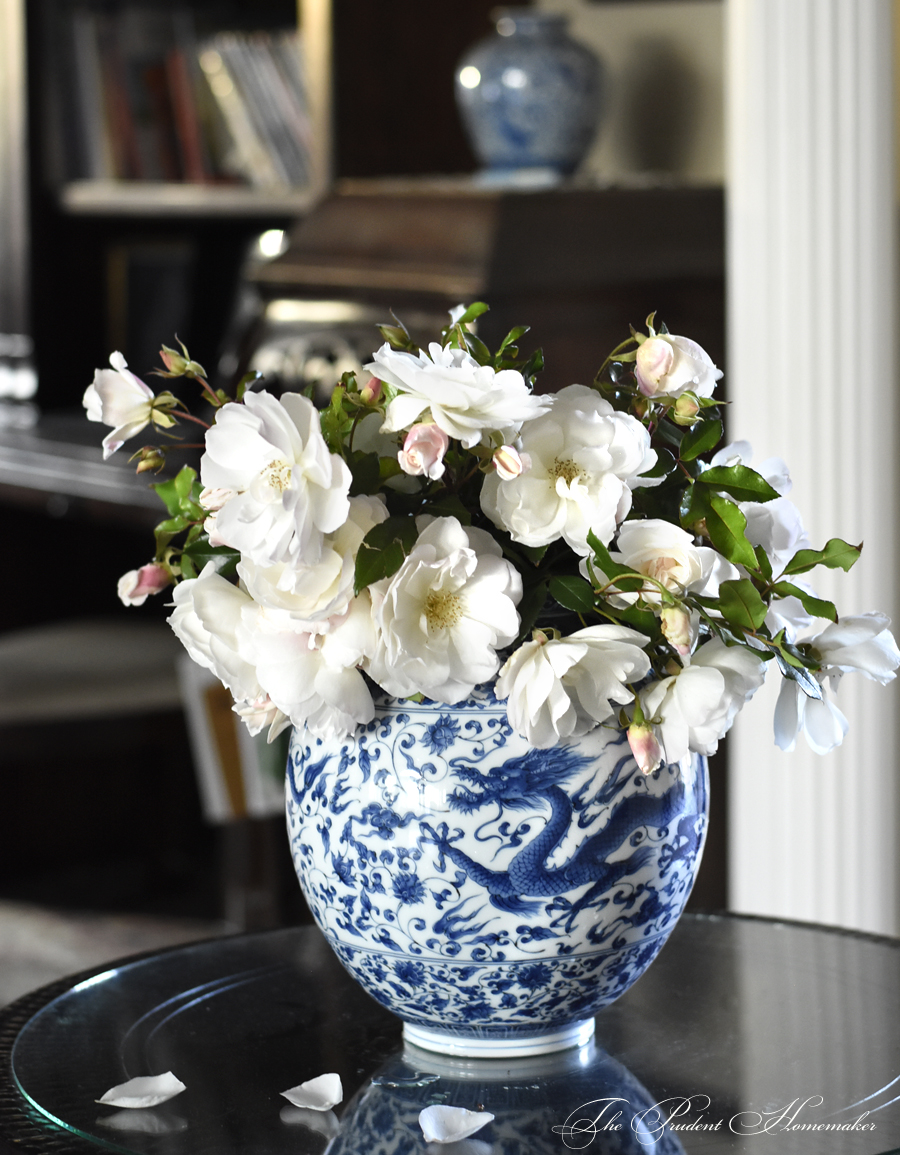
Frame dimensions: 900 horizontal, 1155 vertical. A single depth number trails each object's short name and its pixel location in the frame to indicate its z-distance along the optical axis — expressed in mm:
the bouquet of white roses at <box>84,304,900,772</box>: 1269
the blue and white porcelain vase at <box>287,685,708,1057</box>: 1328
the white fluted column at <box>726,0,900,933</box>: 2173
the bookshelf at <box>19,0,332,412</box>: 3631
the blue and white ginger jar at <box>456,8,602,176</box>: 2626
